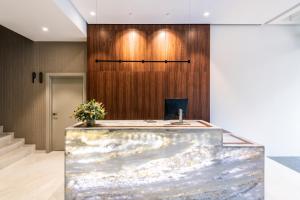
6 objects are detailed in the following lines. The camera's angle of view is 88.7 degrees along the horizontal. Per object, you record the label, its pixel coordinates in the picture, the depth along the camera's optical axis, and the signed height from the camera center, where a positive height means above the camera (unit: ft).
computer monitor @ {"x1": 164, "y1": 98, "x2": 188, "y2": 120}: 8.71 -0.39
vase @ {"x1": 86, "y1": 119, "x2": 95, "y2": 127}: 7.14 -1.11
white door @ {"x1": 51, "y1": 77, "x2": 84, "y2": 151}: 13.91 -0.15
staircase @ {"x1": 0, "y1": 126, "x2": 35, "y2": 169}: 11.19 -4.03
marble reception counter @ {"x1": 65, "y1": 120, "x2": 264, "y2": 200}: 6.82 -2.97
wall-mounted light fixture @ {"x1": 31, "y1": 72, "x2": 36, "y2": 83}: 13.47 +2.05
